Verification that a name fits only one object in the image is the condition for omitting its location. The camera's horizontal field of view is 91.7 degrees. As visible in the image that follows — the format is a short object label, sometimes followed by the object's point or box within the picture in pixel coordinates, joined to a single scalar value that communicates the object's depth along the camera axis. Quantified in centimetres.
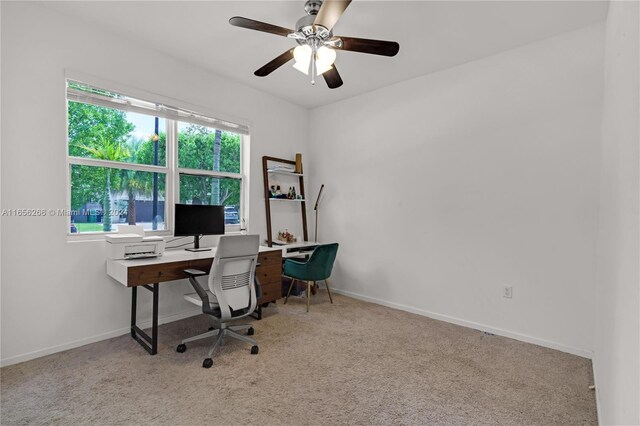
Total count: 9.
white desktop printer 267
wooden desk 246
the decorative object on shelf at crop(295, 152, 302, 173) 461
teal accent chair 363
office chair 248
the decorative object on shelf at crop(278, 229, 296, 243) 440
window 278
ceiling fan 212
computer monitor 318
